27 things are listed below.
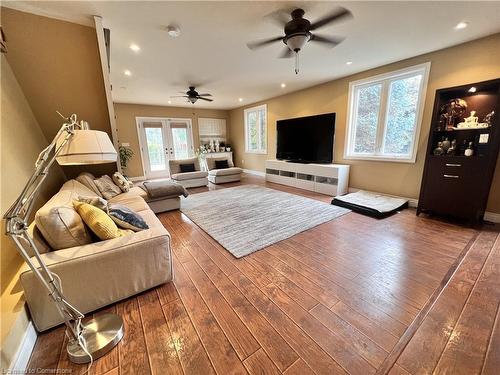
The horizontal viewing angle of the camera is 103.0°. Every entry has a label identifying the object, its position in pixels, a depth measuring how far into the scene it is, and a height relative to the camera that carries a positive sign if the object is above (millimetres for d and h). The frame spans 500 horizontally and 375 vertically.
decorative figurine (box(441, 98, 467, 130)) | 2994 +454
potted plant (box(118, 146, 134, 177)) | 4998 -181
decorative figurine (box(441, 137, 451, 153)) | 3025 -57
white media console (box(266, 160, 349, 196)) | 4465 -787
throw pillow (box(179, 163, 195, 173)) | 5699 -585
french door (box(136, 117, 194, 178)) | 7047 +191
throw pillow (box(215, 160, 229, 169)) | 6335 -568
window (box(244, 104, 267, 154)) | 6879 +569
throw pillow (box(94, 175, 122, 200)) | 2870 -575
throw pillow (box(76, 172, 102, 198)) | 2671 -440
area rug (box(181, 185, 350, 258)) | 2641 -1178
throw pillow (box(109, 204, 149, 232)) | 1783 -634
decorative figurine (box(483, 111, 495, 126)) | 2617 +297
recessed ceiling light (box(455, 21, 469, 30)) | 2414 +1398
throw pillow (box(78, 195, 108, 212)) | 1806 -474
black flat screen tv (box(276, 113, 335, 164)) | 4733 +141
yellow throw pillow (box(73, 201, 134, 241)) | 1571 -571
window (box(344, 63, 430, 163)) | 3518 +534
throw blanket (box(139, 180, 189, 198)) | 3492 -738
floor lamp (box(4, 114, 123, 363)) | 977 -378
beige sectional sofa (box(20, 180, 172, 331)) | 1356 -845
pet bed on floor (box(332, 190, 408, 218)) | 3299 -1070
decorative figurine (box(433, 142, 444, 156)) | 3061 -131
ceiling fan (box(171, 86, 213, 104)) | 4637 +1201
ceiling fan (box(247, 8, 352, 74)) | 2127 +1217
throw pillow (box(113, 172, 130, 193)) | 3232 -529
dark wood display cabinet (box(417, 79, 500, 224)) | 2643 -160
